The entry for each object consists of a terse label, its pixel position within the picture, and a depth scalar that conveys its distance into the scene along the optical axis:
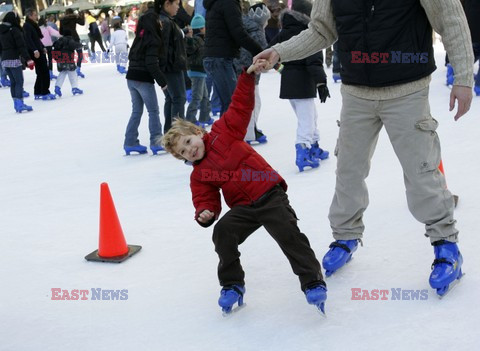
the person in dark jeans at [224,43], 6.08
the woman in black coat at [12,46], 10.13
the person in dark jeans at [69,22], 13.28
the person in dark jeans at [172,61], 6.36
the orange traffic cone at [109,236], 3.82
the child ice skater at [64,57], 11.66
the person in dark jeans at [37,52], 11.57
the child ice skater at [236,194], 2.83
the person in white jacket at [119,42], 15.05
